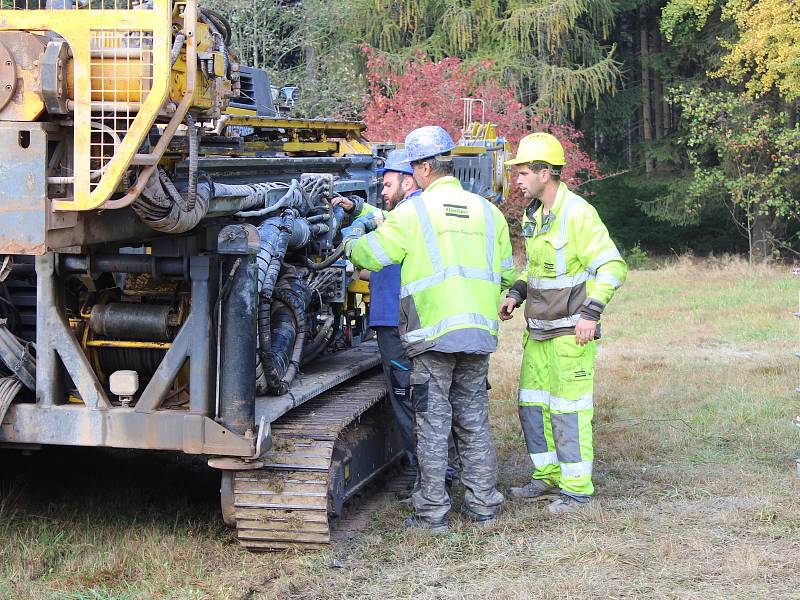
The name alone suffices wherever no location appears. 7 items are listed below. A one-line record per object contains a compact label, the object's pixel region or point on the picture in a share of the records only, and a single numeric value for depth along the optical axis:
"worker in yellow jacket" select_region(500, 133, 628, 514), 6.70
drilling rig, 4.67
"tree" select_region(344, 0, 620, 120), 24.72
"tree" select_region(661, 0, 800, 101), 21.25
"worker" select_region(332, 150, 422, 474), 7.11
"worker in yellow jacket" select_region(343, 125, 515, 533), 6.30
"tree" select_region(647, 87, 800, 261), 23.38
